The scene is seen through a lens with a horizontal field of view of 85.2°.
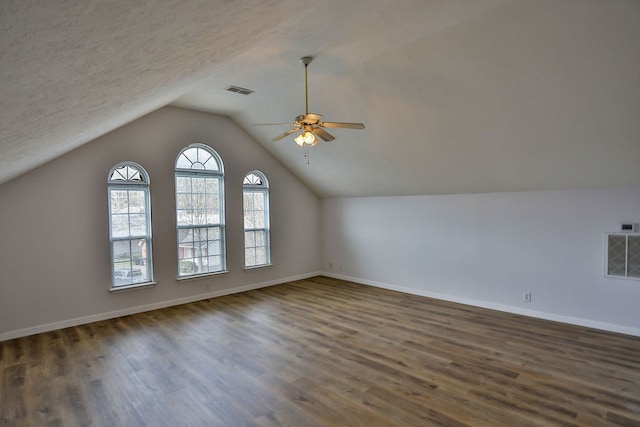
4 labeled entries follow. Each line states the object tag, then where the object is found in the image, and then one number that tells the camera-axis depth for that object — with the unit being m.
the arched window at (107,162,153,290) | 5.33
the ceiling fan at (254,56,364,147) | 3.65
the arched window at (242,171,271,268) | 7.00
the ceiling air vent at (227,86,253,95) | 4.91
